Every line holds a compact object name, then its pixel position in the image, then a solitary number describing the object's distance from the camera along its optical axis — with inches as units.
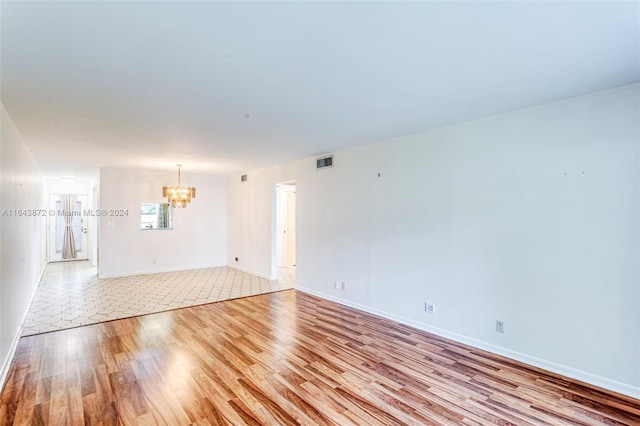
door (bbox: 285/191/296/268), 345.1
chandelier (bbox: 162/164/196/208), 266.8
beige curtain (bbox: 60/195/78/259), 388.2
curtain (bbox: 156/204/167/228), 309.7
